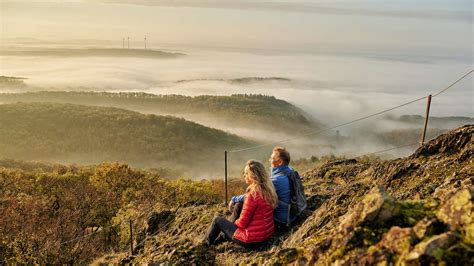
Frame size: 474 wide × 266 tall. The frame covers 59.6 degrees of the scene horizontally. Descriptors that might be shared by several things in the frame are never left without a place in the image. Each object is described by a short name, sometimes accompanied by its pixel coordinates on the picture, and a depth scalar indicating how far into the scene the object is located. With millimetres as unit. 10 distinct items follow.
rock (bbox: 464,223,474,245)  3897
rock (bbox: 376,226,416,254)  4092
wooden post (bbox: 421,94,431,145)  11826
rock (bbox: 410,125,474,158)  10724
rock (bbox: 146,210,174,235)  14219
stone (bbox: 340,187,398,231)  4703
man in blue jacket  9062
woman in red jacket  8250
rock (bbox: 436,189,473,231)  4133
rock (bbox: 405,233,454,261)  3791
